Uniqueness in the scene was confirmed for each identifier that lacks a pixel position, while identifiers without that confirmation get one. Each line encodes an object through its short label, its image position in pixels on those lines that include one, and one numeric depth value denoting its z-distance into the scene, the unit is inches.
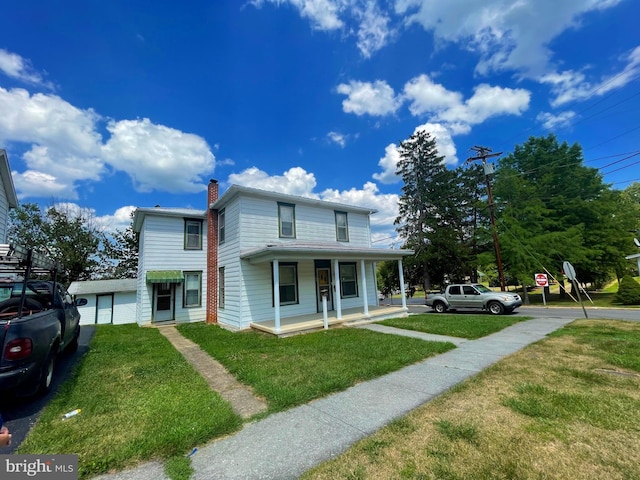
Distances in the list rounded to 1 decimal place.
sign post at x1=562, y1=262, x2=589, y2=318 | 426.6
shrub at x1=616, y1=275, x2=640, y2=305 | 650.8
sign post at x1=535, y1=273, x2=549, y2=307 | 646.5
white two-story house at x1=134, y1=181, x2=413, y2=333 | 429.7
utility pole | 746.8
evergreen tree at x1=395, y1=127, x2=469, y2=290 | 1040.2
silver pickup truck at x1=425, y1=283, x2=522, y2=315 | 542.9
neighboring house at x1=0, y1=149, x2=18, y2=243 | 380.2
